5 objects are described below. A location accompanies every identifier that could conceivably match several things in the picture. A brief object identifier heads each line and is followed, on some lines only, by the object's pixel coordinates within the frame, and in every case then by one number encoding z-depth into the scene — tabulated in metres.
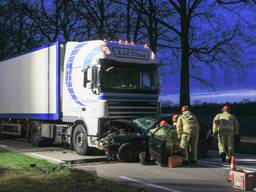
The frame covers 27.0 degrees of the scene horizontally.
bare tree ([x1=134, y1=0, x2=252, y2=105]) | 28.64
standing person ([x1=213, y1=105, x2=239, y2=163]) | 16.06
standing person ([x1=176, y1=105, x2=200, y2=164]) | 15.62
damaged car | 15.42
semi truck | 17.42
